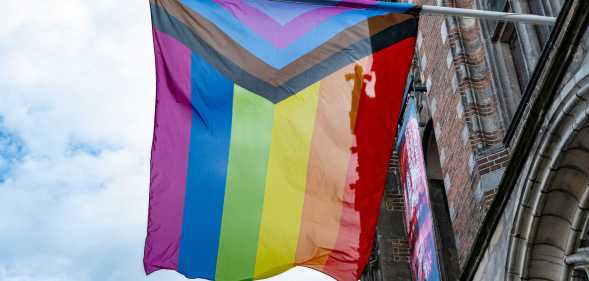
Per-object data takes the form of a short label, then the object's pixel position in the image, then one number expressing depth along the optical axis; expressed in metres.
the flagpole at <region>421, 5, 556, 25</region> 7.87
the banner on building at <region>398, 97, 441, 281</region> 10.77
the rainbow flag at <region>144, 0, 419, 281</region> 8.38
